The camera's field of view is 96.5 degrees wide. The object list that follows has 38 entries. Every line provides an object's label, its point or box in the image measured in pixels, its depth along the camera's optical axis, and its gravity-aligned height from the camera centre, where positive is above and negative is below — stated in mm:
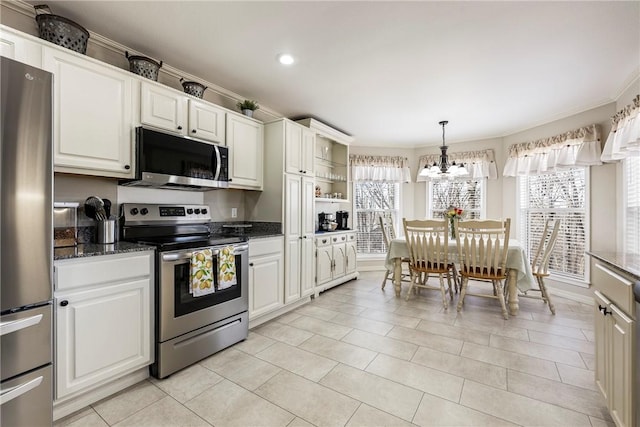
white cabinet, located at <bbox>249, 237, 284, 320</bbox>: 2801 -658
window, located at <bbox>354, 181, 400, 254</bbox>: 5609 +47
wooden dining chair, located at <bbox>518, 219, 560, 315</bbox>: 3281 -649
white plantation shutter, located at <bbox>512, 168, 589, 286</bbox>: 3812 -32
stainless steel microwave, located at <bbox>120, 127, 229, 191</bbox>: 2203 +423
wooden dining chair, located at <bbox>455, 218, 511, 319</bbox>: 3068 -470
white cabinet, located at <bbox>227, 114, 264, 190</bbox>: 2986 +672
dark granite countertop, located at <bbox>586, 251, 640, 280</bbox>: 1269 -253
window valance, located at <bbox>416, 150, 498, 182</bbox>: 4941 +902
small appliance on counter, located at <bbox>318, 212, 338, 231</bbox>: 4479 -154
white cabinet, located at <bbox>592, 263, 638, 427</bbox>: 1256 -644
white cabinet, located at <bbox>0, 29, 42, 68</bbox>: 1597 +946
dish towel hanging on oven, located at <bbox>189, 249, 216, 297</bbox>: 2139 -464
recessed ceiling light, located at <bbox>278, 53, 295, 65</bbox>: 2488 +1369
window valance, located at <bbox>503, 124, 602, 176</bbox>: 3551 +830
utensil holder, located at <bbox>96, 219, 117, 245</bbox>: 2092 -141
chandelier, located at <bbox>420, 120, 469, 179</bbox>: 3748 +572
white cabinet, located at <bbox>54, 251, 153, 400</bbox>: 1595 -658
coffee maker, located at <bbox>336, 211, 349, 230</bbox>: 4789 -112
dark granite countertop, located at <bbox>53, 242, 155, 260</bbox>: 1631 -238
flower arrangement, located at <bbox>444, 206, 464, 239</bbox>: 3709 -45
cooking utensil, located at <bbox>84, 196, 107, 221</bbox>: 2102 +37
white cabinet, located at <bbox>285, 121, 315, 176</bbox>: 3338 +778
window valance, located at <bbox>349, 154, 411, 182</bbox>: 5426 +845
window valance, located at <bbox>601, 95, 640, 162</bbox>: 2531 +747
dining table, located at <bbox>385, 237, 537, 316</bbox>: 3182 -671
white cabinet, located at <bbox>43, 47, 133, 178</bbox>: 1810 +658
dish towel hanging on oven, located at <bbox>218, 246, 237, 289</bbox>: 2326 -464
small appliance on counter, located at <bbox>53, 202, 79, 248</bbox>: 1940 -85
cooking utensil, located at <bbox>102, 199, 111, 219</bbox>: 2158 +39
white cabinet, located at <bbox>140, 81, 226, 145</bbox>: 2268 +865
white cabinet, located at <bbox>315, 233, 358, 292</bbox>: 3906 -699
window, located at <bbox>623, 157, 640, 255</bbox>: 2906 +89
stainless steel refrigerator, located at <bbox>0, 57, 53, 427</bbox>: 1170 -145
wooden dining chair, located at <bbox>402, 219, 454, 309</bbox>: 3408 -434
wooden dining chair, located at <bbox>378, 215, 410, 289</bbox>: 4223 -293
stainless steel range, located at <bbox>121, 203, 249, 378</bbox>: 2021 -565
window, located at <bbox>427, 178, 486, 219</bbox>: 5156 +302
